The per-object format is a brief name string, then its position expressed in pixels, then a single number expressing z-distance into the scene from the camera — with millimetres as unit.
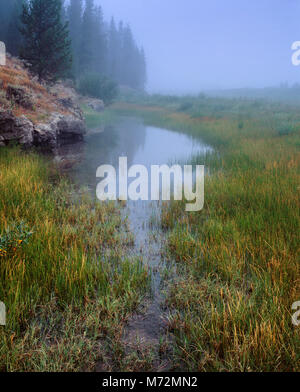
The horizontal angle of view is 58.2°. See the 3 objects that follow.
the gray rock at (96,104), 37541
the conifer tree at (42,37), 19062
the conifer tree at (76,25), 51012
